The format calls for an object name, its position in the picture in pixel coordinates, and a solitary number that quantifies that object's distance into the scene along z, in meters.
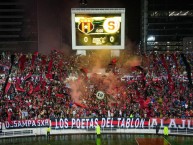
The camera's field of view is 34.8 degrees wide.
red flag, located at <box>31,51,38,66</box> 37.79
